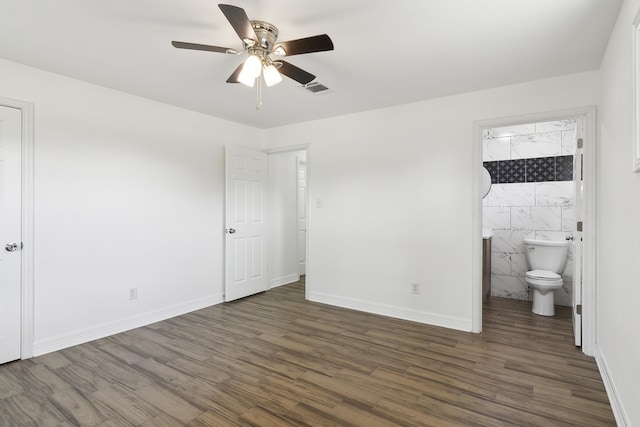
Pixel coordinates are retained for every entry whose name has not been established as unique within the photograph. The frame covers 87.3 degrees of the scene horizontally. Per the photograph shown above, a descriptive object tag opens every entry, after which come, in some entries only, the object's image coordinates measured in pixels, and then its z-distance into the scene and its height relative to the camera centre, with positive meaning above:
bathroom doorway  4.26 +0.24
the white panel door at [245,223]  4.37 -0.15
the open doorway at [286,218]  5.27 -0.09
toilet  3.77 -0.69
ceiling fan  1.84 +0.98
